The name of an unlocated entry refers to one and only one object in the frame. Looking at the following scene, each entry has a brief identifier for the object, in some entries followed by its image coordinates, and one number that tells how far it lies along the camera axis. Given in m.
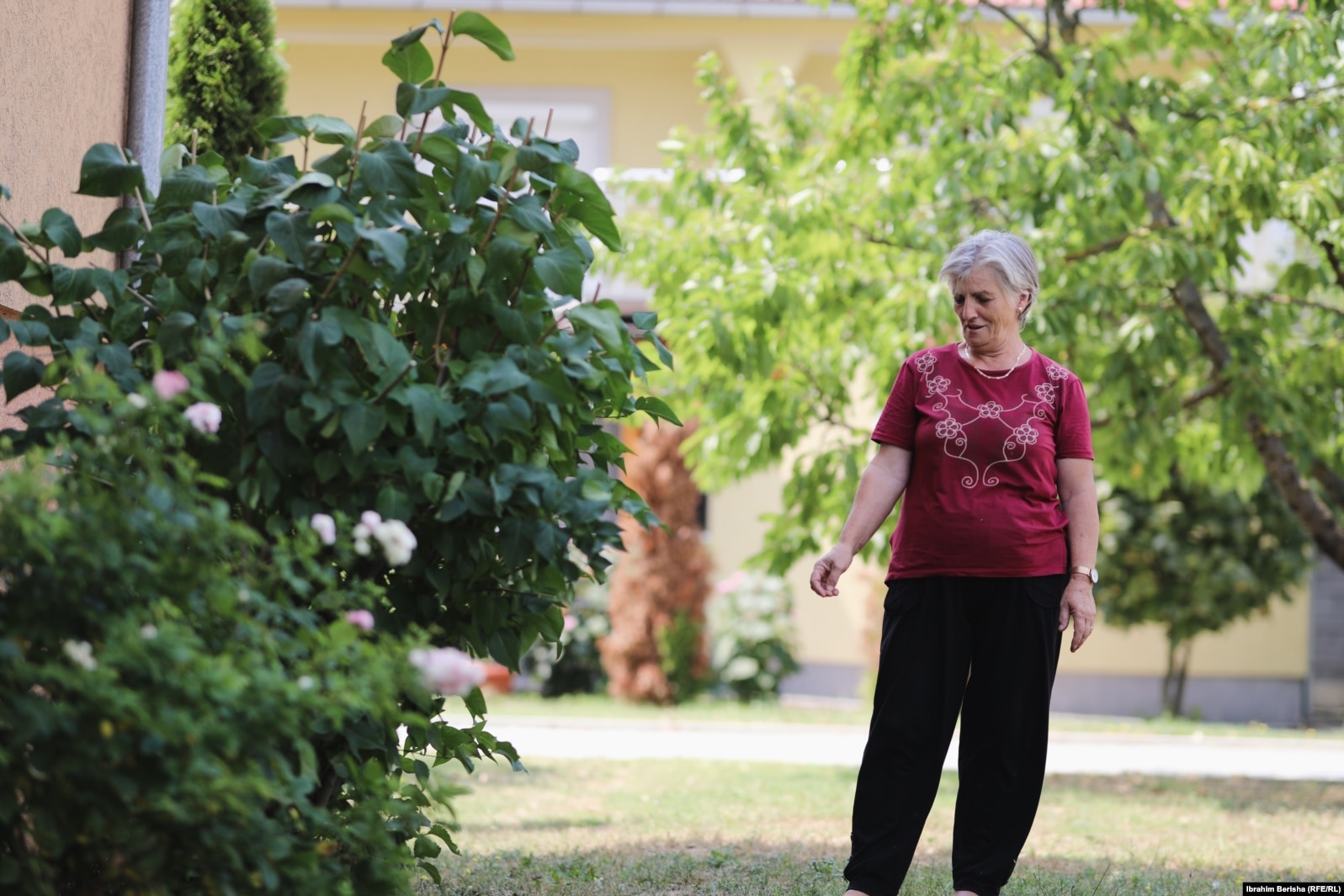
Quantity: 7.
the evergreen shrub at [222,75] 9.42
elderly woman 6.46
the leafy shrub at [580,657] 23.58
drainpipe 8.23
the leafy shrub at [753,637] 22.86
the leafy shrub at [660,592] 22.14
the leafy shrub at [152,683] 3.87
